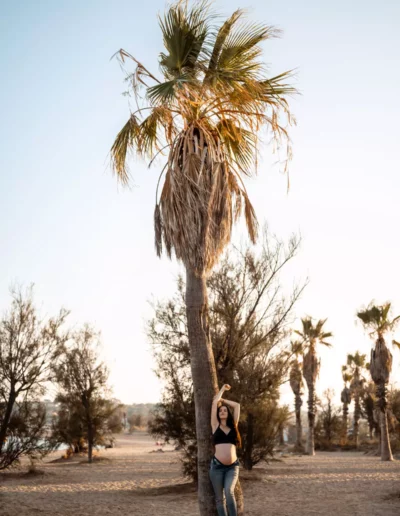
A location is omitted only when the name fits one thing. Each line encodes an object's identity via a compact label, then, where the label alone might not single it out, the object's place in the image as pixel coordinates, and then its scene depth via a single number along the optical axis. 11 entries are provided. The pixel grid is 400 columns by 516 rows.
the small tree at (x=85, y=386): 29.22
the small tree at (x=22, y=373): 15.77
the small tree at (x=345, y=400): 41.31
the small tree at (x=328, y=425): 40.31
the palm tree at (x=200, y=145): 8.74
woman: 7.64
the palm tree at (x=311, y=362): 33.62
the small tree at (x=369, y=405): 40.41
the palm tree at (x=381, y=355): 28.25
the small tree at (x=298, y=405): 36.12
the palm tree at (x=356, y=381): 41.19
